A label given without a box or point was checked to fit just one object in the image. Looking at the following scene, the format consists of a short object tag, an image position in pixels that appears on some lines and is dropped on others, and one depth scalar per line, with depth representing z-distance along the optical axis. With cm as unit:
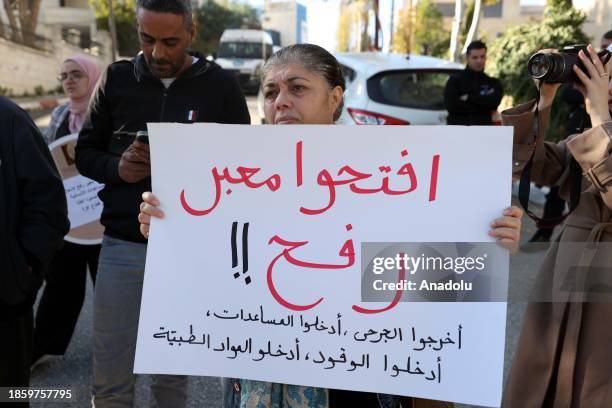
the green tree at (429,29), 2778
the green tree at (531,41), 1252
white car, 633
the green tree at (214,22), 4498
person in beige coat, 172
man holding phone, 220
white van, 2312
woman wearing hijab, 348
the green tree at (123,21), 3309
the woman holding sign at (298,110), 154
